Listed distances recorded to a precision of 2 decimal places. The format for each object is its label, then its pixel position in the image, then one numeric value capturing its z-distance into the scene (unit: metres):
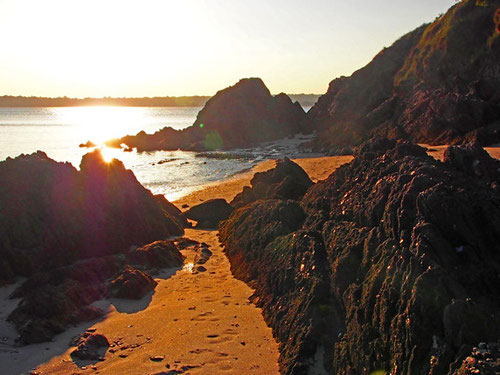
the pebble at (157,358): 7.93
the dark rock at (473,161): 8.51
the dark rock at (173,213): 18.23
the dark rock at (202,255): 13.61
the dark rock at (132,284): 11.15
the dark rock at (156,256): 13.38
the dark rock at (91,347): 8.26
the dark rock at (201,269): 12.74
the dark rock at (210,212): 19.36
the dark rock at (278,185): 18.00
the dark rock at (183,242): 15.49
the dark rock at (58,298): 9.23
